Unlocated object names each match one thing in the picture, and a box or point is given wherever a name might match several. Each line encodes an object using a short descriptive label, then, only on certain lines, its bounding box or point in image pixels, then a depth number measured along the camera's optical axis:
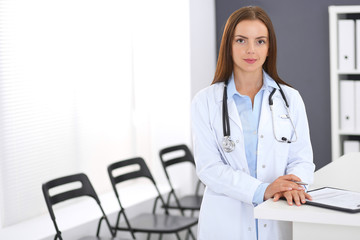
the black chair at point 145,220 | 3.42
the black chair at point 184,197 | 3.94
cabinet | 4.05
